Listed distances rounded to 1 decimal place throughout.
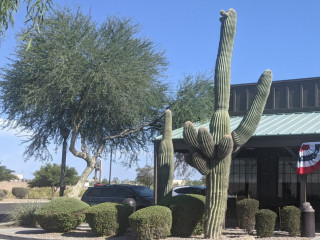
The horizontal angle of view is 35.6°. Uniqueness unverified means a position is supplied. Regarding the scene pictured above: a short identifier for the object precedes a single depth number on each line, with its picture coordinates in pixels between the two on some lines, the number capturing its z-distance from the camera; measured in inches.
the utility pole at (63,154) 909.8
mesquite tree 827.4
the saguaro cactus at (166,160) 599.3
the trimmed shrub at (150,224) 507.5
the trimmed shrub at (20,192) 1856.5
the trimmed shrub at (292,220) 538.6
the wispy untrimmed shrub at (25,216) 719.7
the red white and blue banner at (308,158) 556.1
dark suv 785.5
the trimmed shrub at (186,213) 538.3
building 724.0
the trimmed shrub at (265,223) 534.6
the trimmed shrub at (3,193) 1812.7
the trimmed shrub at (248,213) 579.2
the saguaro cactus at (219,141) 509.4
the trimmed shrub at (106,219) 552.4
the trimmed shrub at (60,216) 593.9
